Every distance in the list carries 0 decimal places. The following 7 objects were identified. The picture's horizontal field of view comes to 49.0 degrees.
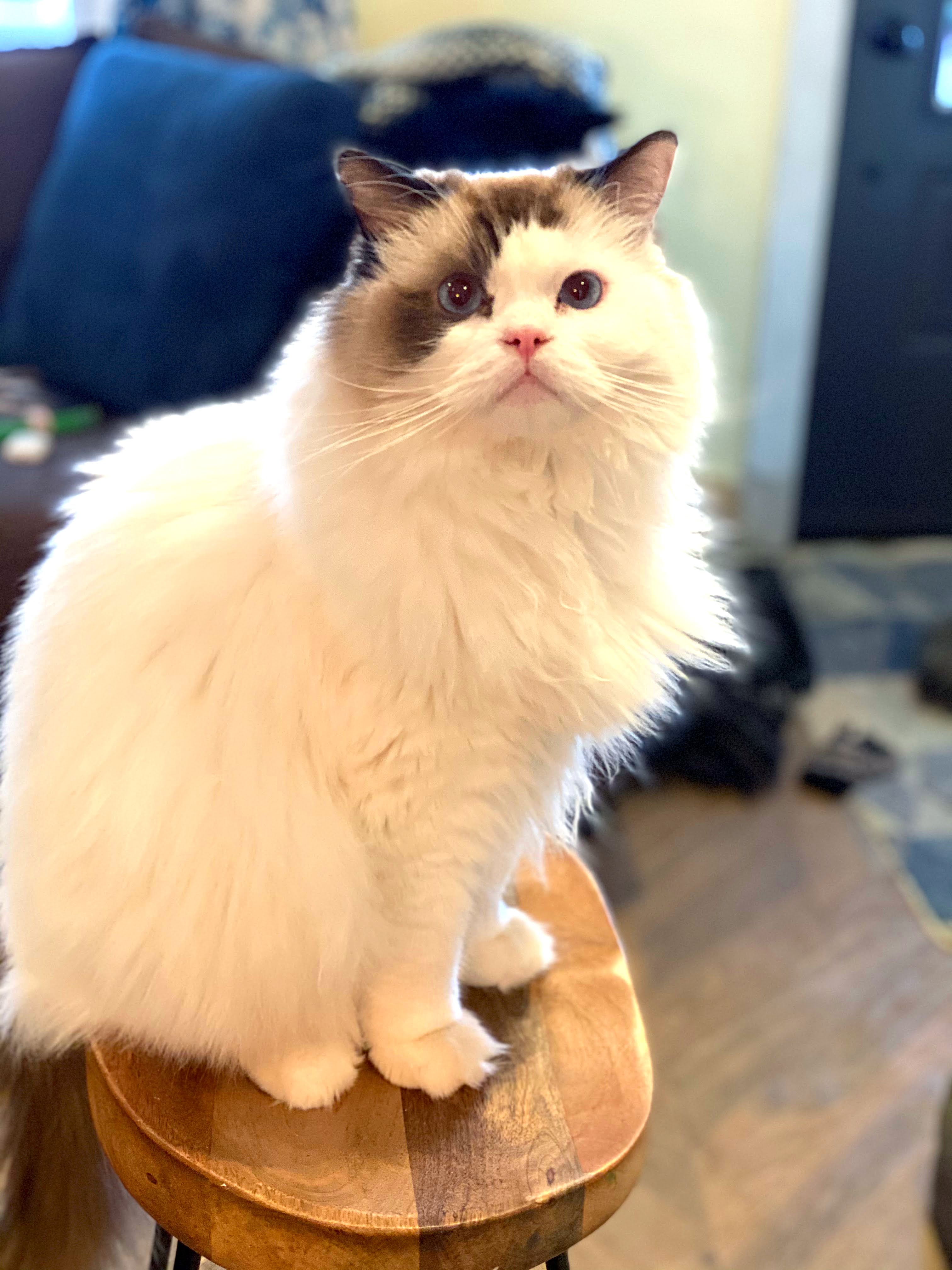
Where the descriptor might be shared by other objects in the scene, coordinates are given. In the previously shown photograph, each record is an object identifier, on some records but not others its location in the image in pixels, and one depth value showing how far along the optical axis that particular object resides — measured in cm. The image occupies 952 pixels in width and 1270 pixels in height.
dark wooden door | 266
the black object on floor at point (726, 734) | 218
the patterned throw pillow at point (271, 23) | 245
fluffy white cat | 69
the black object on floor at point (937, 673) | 246
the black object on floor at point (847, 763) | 219
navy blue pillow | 172
